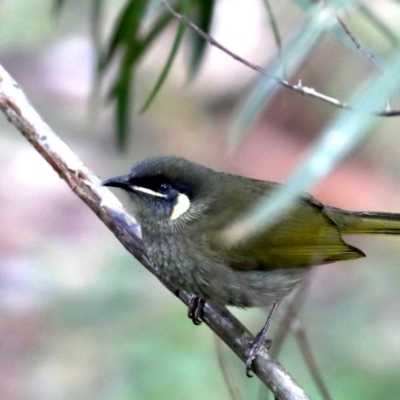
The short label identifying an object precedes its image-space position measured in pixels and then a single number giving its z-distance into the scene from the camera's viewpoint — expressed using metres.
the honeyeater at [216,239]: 6.01
